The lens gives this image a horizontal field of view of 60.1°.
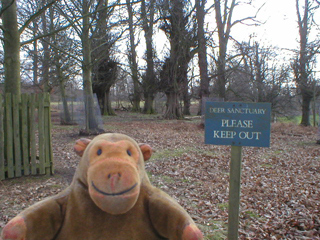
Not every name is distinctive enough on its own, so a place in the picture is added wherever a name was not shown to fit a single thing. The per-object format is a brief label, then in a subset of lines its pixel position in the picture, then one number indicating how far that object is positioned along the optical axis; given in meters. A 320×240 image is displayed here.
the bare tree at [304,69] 19.20
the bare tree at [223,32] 19.20
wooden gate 5.66
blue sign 2.94
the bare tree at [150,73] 21.37
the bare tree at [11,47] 6.20
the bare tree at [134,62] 11.20
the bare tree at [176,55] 19.56
